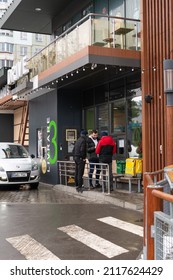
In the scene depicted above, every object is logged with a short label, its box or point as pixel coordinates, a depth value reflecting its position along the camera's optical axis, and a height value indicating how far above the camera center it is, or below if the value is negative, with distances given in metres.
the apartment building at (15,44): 65.84 +17.02
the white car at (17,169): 14.61 -0.97
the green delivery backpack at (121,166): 13.70 -0.83
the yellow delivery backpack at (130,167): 12.45 -0.80
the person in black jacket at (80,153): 12.90 -0.36
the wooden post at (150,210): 3.43 -0.61
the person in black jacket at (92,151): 13.33 -0.29
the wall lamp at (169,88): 9.38 +1.26
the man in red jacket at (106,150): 12.40 -0.24
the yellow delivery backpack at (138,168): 12.38 -0.81
